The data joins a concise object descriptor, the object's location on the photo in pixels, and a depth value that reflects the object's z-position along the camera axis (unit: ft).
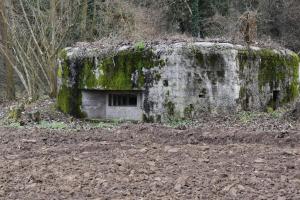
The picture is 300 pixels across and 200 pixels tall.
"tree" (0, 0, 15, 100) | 66.86
